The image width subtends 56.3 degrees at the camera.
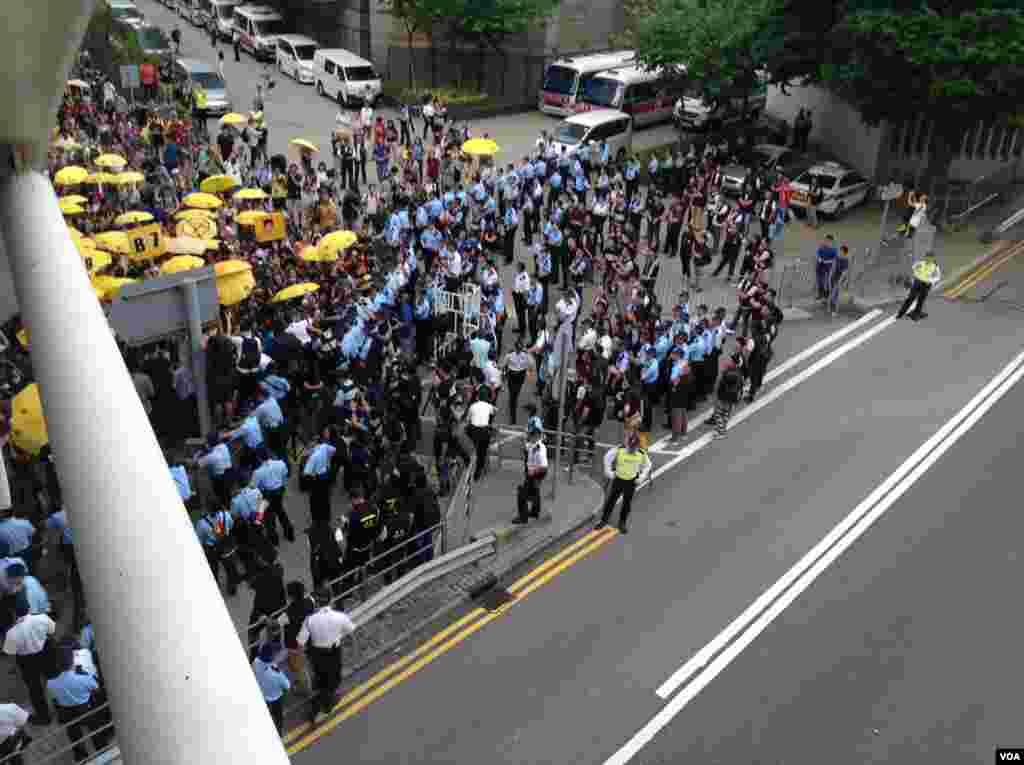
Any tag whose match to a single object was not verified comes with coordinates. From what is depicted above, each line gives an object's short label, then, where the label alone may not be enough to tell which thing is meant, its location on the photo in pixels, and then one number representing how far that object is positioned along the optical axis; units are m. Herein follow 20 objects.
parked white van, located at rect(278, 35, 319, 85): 38.47
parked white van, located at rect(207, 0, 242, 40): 44.10
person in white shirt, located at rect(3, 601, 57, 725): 9.10
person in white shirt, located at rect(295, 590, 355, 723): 9.45
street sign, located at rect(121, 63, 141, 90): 26.75
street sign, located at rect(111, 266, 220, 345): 12.61
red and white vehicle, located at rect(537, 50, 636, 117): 35.69
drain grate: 11.80
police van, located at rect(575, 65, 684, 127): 34.03
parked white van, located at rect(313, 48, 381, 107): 36.03
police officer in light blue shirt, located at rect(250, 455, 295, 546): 11.95
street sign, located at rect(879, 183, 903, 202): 20.83
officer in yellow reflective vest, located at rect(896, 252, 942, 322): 20.22
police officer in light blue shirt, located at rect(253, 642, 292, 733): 9.05
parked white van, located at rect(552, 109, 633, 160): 29.50
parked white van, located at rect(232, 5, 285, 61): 41.35
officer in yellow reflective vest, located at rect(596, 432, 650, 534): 12.69
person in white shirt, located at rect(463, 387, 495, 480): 13.69
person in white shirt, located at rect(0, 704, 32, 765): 8.16
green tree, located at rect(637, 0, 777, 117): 29.44
